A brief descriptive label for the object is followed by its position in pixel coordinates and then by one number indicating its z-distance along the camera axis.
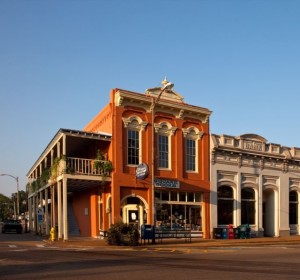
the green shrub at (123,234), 23.25
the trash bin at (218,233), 30.58
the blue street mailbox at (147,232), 24.61
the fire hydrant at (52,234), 25.80
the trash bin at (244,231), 31.14
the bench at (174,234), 27.27
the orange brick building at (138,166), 27.12
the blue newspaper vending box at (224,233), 30.46
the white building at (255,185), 32.16
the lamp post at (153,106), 24.38
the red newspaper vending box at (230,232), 30.39
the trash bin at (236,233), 30.78
